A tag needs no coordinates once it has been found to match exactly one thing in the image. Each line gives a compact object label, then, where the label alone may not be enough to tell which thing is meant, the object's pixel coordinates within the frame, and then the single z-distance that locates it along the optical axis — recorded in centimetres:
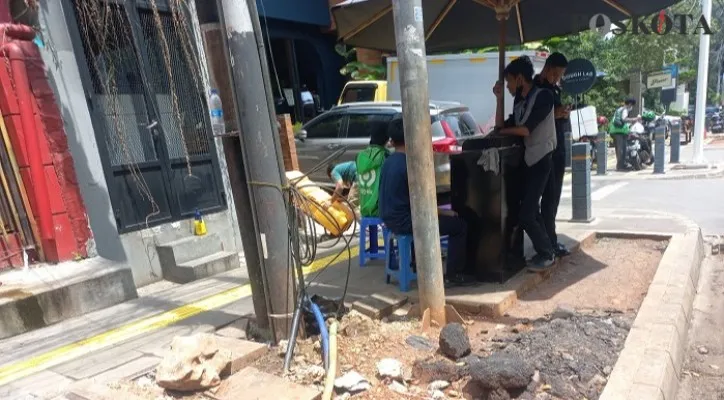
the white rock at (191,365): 297
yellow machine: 586
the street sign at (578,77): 858
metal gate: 590
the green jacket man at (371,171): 507
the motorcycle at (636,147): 1321
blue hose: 328
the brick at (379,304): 403
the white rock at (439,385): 305
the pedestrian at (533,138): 448
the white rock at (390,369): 316
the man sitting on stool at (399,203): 429
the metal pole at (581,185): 736
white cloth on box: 423
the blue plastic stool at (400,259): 448
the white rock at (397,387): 308
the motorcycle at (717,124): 2555
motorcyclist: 1322
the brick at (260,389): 290
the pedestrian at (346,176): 635
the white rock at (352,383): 306
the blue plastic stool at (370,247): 550
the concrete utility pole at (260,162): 330
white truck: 1238
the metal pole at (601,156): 1295
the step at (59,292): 466
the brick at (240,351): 331
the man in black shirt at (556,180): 509
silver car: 834
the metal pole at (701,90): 1191
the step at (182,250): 623
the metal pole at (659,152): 1195
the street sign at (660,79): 1792
